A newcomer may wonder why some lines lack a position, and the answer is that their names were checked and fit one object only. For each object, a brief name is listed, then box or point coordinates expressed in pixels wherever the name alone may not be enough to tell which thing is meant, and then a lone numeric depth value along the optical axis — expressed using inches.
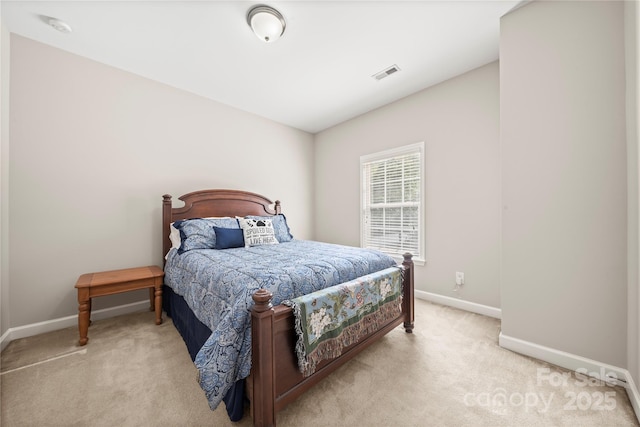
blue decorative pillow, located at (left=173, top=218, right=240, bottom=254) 98.3
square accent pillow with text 107.3
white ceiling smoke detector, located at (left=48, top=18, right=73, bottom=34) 77.9
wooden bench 78.5
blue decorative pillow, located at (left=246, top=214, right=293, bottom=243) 125.4
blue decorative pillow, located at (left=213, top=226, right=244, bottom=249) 100.9
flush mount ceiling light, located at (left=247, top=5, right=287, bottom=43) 72.9
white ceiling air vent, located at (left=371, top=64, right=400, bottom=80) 102.7
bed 46.1
